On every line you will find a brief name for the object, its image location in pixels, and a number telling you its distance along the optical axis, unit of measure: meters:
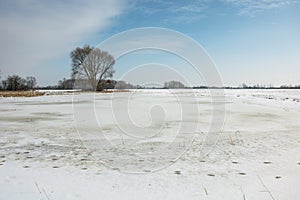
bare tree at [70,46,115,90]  40.16
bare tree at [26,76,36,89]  84.44
